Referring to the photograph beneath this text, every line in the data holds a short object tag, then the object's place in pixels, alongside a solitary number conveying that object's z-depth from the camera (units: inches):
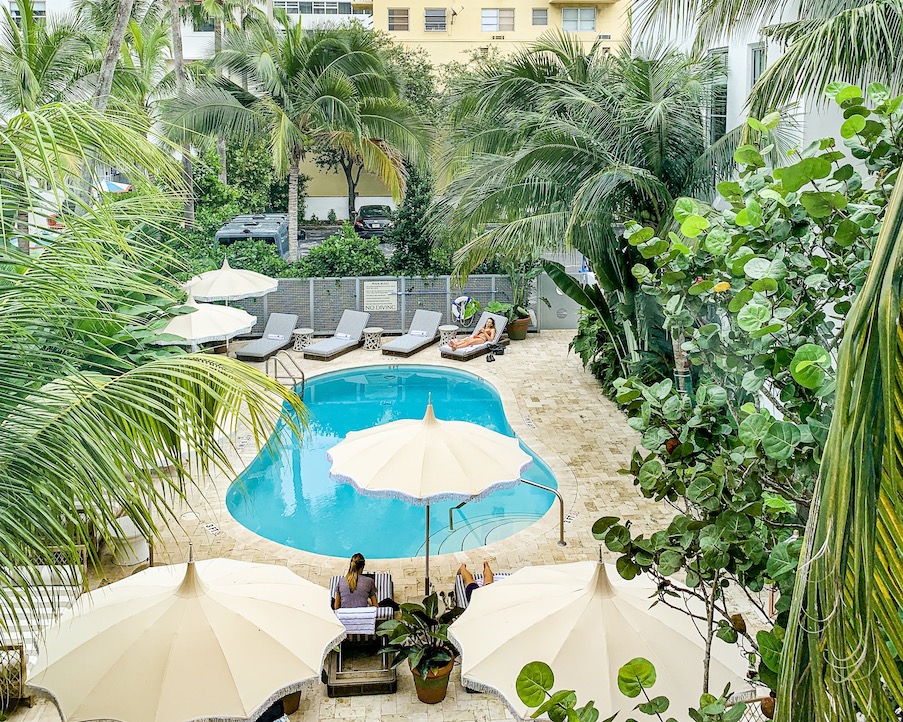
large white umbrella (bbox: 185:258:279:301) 698.8
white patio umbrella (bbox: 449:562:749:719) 244.4
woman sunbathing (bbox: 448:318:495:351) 761.0
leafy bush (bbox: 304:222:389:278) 828.6
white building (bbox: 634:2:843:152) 457.1
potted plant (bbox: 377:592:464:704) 304.7
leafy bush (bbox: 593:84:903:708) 132.0
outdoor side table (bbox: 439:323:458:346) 788.6
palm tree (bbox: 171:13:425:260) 819.4
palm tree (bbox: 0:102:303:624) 149.6
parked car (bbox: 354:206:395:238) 1436.0
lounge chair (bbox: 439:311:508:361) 746.8
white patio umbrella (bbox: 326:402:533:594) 356.8
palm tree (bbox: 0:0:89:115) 765.3
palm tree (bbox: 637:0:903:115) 290.8
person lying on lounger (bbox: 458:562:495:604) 349.7
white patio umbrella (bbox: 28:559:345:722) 247.3
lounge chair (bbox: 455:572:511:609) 347.3
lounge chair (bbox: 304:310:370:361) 748.6
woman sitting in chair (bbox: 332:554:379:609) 342.0
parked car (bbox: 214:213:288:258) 1053.6
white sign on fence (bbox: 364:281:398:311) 826.8
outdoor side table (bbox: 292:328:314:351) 784.9
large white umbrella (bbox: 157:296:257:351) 590.2
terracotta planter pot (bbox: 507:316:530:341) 808.3
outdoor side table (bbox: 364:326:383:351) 789.2
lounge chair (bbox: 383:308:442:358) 762.2
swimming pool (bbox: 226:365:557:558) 452.8
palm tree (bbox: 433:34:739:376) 502.3
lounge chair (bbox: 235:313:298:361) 734.5
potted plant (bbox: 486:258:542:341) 802.8
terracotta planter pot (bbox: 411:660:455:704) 304.0
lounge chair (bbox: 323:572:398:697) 310.5
